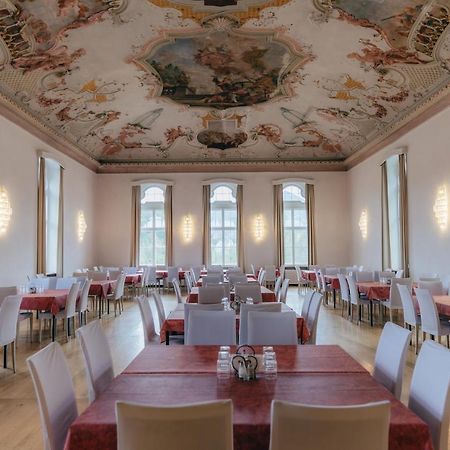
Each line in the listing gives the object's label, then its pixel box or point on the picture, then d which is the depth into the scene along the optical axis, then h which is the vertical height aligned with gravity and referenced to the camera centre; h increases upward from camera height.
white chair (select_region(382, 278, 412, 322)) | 7.61 -0.93
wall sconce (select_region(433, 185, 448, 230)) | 9.32 +0.79
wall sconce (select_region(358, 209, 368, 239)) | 14.59 +0.74
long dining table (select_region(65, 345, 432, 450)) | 1.94 -0.80
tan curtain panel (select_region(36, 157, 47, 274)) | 10.97 +0.64
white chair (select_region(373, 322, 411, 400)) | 2.83 -0.77
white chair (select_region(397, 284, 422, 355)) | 6.31 -0.95
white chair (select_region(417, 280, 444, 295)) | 7.68 -0.74
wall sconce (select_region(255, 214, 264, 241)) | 16.52 +0.56
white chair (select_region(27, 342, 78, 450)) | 2.29 -0.81
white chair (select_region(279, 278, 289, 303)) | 7.54 -0.79
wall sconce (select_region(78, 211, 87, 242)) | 14.44 +0.74
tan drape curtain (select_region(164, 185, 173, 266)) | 16.33 +0.48
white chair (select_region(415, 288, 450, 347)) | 5.53 -0.94
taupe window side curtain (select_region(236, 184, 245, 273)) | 16.39 +0.53
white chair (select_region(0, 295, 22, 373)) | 5.29 -0.88
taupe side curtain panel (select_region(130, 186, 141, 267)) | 16.27 +0.91
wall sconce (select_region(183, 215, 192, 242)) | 16.48 +0.65
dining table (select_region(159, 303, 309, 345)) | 4.71 -0.88
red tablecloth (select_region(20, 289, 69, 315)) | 6.97 -0.87
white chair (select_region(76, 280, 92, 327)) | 7.93 -0.96
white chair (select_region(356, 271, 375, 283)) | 10.57 -0.75
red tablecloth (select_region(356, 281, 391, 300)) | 8.45 -0.90
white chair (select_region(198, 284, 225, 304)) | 6.49 -0.72
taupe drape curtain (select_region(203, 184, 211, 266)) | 16.33 +0.69
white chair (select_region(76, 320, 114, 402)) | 2.87 -0.77
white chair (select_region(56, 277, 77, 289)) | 8.99 -0.70
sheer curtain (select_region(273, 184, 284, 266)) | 16.30 +0.88
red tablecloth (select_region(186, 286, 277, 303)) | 7.35 -0.86
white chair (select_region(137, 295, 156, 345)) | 4.93 -0.82
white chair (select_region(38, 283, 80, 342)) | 7.16 -1.02
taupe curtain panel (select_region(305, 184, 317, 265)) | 16.39 +0.50
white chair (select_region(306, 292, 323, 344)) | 5.05 -0.83
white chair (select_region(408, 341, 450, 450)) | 2.21 -0.79
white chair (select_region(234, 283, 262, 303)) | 6.36 -0.67
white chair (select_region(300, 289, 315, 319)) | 5.46 -0.73
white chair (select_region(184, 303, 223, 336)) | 4.69 -0.66
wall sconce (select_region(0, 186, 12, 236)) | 9.19 +0.81
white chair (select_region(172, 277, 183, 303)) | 7.70 -0.76
